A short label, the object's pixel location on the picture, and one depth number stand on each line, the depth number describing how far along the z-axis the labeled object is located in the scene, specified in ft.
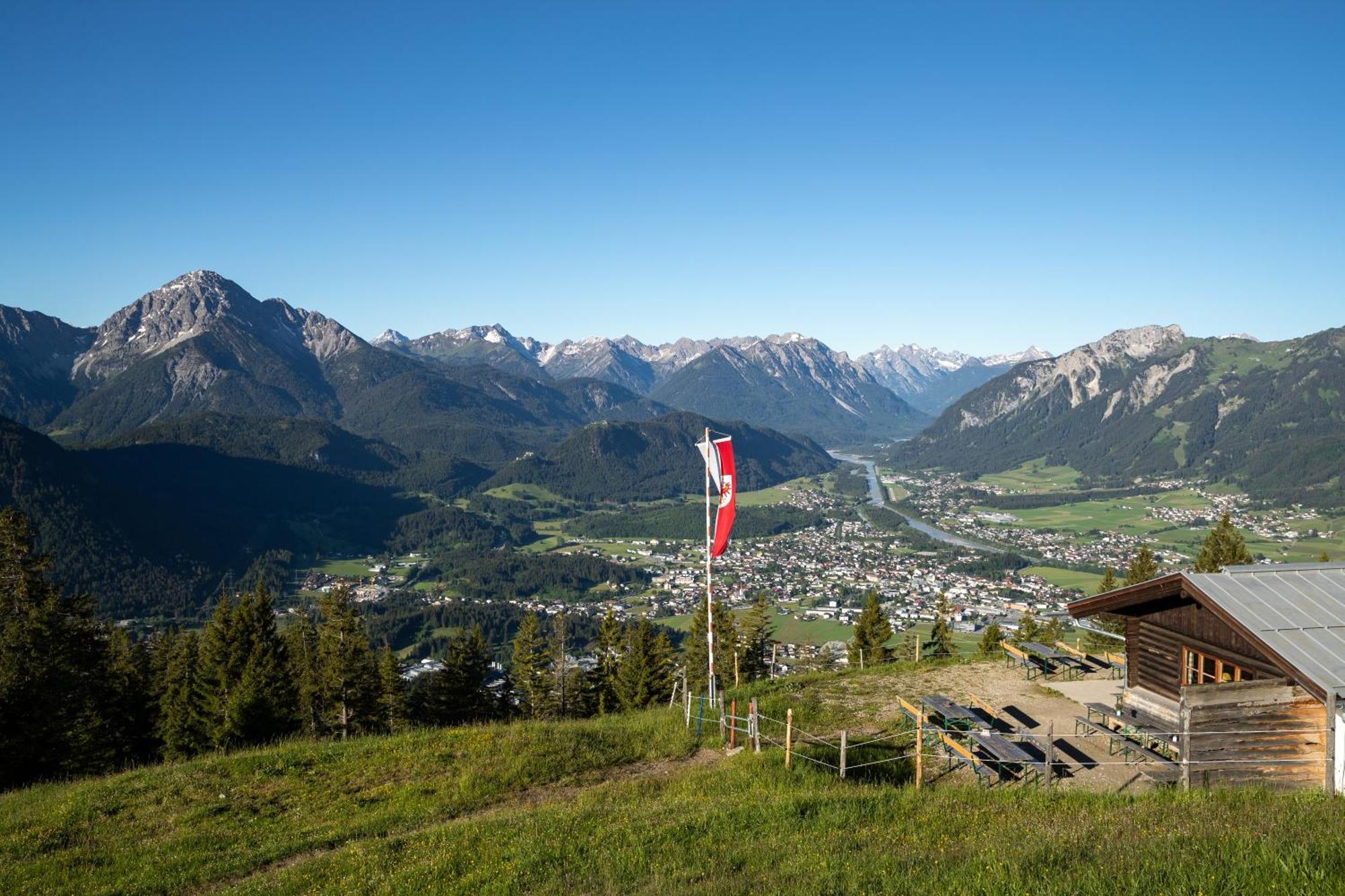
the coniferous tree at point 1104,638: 110.38
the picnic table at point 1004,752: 49.98
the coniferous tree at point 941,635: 150.41
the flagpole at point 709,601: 61.59
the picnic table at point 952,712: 59.57
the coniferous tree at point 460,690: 135.33
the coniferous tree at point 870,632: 157.58
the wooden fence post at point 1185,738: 47.64
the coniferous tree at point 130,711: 111.75
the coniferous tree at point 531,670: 145.07
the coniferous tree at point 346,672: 122.11
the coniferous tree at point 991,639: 146.72
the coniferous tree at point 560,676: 148.36
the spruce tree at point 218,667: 113.91
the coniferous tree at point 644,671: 141.59
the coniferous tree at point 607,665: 149.69
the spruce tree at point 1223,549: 143.84
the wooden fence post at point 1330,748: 46.96
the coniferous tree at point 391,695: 129.80
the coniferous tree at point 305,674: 126.93
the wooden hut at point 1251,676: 48.52
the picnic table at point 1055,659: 81.56
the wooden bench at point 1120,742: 51.00
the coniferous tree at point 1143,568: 148.15
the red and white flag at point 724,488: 63.05
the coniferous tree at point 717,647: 151.95
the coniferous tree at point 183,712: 111.75
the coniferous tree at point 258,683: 106.11
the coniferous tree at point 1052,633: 123.67
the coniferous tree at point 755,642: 157.79
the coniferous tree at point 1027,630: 143.77
